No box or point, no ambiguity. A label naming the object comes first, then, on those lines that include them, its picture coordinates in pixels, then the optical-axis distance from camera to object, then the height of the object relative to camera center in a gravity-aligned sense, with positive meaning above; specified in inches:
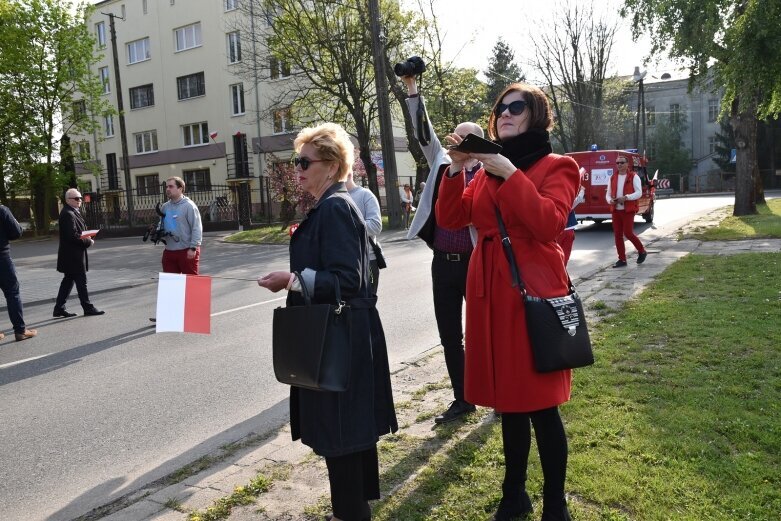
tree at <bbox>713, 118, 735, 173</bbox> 2091.5 +92.6
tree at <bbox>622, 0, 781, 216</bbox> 455.5 +105.8
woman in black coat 100.5 -18.5
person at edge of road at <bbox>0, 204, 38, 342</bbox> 314.3 -30.3
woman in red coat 99.4 -13.3
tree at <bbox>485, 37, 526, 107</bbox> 2016.9 +413.2
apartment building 1481.3 +258.0
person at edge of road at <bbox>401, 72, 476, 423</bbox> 159.0 -23.8
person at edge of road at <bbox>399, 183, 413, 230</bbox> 1008.8 -13.0
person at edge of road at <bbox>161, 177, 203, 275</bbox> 323.6 -12.6
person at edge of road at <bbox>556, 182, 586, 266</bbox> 243.3 -21.5
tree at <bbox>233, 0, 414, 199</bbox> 968.3 +236.7
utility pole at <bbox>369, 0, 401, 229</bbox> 816.9 +96.8
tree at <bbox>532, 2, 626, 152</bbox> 1492.4 +259.6
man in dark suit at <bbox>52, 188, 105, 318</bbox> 373.1 -25.4
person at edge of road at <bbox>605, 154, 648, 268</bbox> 418.0 -13.7
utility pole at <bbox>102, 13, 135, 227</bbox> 1182.9 +151.8
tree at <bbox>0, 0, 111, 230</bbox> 1227.9 +256.1
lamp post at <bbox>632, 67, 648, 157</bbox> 1438.4 +237.7
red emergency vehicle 732.0 -0.6
